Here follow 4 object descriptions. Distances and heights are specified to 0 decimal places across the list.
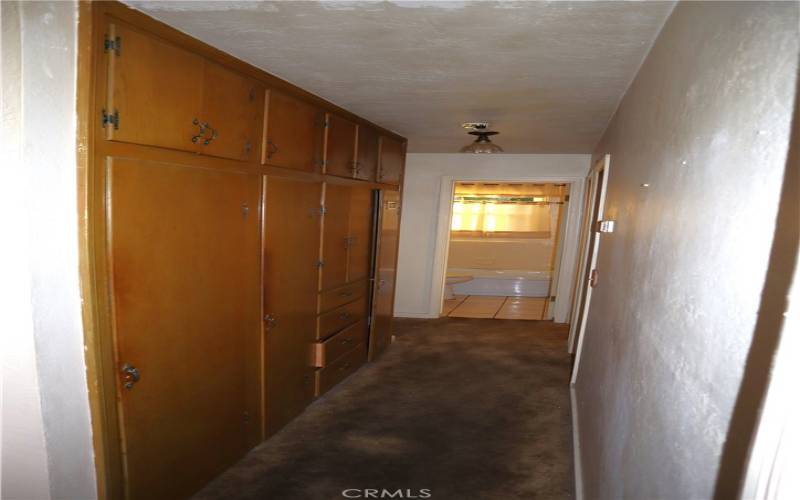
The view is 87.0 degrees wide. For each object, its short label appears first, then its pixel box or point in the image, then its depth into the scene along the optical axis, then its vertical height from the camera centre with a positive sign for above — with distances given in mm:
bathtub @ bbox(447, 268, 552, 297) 8188 -1255
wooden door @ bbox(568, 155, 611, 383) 3203 -150
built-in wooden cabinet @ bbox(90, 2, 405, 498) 1674 -269
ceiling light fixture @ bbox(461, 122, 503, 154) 3721 +634
